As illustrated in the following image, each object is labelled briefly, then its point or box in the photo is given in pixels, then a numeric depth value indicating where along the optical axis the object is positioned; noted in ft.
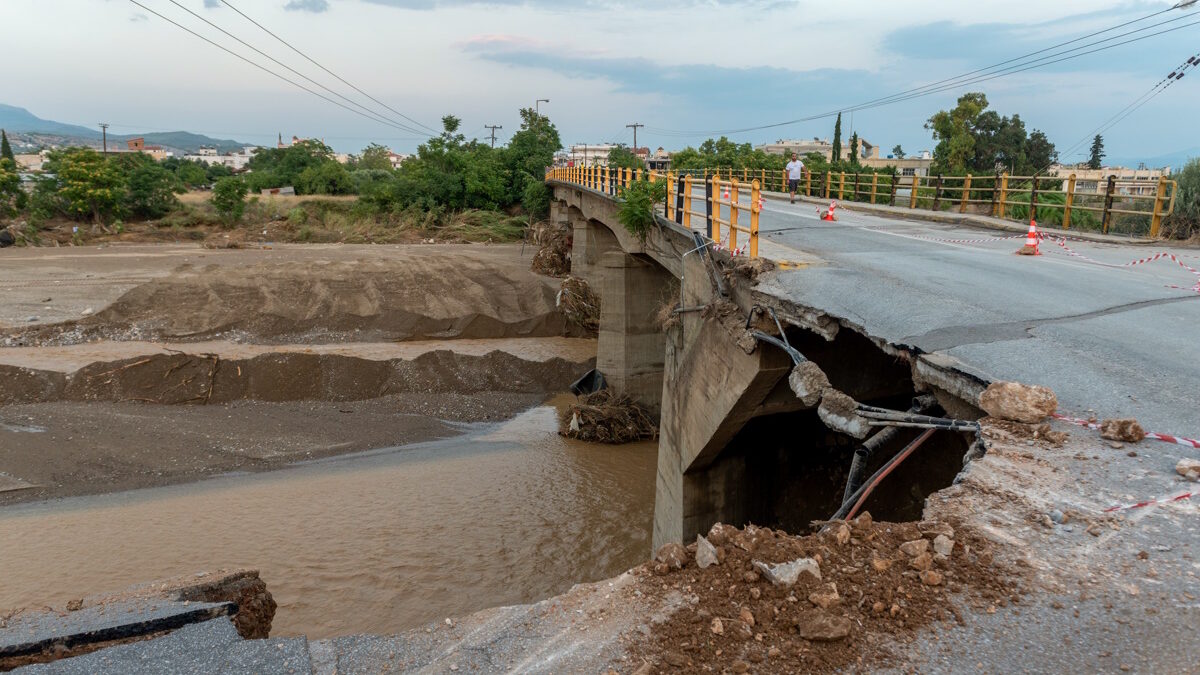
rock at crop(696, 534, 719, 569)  12.95
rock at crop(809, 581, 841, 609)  11.18
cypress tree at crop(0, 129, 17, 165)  235.93
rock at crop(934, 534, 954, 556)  12.04
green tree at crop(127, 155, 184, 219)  152.35
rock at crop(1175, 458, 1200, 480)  13.43
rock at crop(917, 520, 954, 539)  12.48
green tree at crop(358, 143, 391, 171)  308.81
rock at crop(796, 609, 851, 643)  10.50
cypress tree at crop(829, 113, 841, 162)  212.43
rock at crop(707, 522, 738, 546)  13.60
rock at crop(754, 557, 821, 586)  11.81
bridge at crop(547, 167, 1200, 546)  18.78
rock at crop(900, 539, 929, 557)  11.99
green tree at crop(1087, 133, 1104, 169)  234.50
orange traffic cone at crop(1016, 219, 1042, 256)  39.14
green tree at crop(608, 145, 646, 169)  170.93
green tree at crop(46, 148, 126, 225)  139.03
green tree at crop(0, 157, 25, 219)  136.87
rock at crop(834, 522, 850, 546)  12.83
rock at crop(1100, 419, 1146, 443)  14.85
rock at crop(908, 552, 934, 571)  11.73
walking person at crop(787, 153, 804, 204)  83.56
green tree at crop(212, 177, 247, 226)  152.76
